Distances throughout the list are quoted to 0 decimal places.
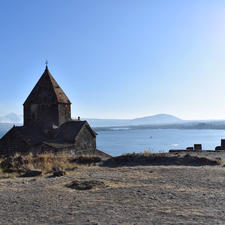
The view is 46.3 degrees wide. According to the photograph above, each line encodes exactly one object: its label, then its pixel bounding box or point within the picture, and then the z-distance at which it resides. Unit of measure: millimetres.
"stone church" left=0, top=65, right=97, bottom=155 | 21609
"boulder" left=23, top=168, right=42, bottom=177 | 9016
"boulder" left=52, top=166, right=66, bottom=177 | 8780
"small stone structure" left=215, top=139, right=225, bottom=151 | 17388
